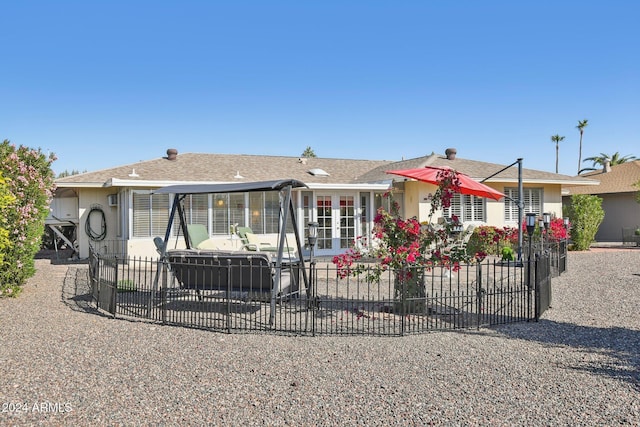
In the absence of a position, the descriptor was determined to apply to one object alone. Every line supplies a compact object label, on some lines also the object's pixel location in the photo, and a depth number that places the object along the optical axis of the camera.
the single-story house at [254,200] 14.29
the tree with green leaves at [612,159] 53.31
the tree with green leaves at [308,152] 77.12
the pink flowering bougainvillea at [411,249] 6.74
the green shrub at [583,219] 18.08
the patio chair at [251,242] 13.16
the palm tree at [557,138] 61.54
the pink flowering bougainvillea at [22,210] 7.93
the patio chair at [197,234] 10.53
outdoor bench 6.75
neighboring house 24.92
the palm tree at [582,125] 59.67
